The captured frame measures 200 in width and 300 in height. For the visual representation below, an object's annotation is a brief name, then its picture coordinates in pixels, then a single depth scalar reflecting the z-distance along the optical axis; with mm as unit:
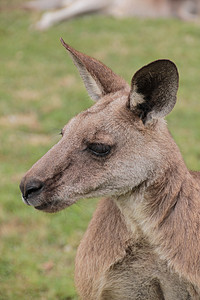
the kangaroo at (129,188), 5699
